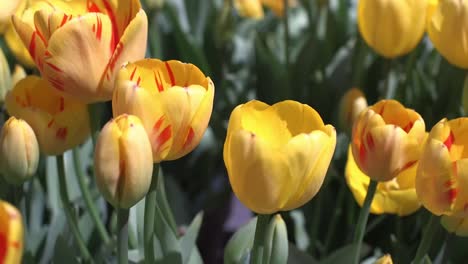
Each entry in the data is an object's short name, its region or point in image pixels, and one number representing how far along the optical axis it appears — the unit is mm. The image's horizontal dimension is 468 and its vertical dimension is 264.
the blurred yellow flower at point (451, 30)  939
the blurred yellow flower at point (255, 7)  1497
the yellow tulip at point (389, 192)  913
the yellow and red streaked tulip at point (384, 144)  810
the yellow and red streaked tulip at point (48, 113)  874
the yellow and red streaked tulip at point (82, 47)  793
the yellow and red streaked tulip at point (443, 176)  773
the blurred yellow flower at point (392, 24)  986
